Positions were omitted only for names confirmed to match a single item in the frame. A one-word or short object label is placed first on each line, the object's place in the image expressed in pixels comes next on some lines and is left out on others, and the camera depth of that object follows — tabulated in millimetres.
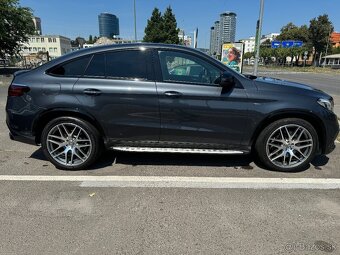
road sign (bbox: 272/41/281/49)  69938
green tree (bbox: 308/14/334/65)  69625
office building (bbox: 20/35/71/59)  109125
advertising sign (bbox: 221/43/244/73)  14016
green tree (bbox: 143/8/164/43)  36719
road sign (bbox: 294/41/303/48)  67538
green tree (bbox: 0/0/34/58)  23625
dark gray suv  4012
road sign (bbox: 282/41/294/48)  67000
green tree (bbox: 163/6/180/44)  36938
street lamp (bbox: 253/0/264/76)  11789
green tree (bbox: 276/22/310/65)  73250
